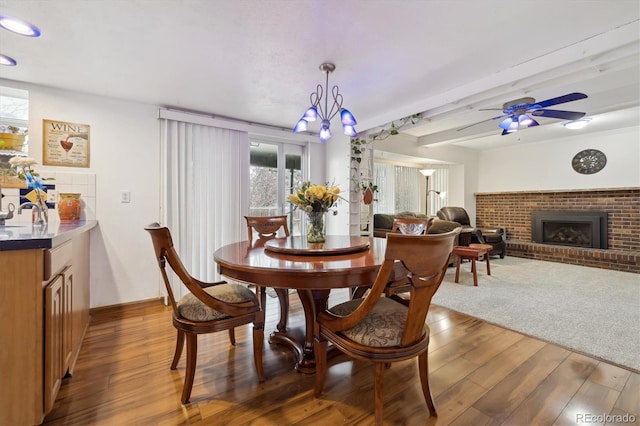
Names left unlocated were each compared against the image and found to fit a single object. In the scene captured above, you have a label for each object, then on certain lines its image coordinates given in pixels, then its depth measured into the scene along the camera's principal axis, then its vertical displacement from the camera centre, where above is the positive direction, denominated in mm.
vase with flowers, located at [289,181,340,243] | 1875 +83
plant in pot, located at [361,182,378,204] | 3998 +280
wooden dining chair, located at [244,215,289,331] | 2579 -136
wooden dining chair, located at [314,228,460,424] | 1094 -522
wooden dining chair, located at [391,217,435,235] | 2385 -114
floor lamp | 6180 +544
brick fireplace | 4652 -146
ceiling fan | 2906 +1134
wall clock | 4980 +962
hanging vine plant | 3932 +830
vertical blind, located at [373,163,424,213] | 5988 +564
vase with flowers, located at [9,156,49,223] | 2012 +220
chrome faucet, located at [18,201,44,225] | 2041 -24
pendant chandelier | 2092 +721
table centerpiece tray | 1625 -226
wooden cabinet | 1151 -535
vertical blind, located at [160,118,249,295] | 3094 +276
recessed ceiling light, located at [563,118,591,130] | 4082 +1347
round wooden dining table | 1254 -261
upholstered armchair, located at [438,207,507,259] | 5090 -377
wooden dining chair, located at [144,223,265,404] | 1406 -559
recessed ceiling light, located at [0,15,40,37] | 1618 +1126
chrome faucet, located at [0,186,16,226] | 1991 -39
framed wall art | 2555 +642
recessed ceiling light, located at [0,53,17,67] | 2043 +1138
